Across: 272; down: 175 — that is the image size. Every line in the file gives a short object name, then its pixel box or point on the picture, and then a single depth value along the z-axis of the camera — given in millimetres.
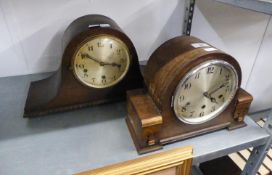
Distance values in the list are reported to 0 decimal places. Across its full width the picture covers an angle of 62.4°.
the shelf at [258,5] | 447
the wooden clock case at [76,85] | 593
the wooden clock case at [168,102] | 518
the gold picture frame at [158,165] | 507
